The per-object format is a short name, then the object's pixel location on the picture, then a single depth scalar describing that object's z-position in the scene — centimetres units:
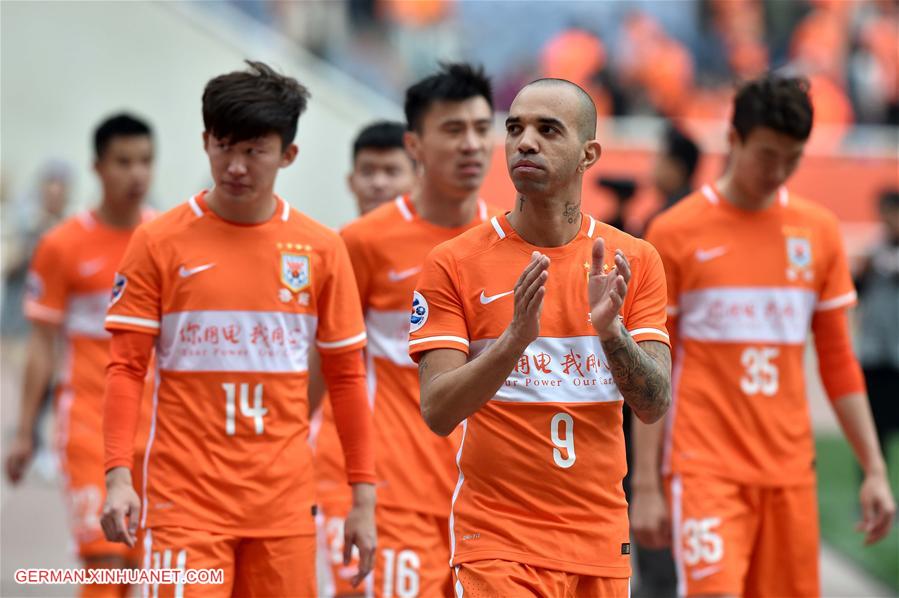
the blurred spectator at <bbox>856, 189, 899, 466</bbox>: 2464
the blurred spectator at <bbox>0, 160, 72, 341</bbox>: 2967
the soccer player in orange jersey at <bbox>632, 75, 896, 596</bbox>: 1255
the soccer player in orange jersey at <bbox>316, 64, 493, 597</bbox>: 1244
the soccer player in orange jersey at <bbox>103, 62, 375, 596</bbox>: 1060
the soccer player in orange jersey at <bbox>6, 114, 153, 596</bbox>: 1498
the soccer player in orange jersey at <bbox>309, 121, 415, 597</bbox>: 1322
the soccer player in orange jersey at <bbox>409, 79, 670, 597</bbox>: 899
